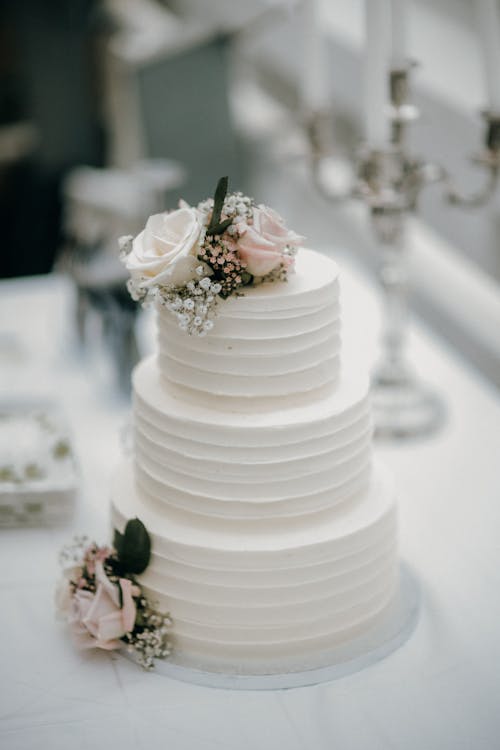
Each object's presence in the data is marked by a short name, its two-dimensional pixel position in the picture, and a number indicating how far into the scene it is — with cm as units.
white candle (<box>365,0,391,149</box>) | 267
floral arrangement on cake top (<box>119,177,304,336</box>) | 188
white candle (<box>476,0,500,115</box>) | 262
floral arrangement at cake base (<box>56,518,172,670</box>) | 200
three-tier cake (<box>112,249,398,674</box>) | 192
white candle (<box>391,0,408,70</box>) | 264
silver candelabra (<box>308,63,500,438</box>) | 278
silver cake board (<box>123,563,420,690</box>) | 195
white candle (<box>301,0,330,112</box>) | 308
